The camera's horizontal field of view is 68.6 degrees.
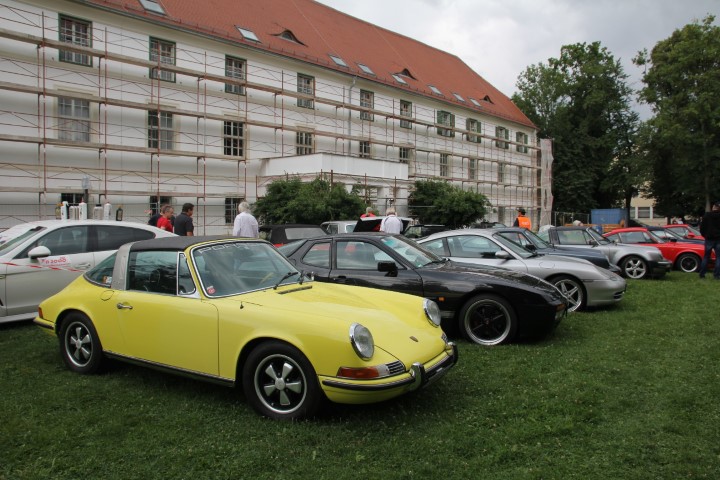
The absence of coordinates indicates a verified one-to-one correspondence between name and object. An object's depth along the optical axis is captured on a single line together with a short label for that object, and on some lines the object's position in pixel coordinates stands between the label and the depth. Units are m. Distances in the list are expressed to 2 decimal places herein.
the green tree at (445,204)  31.09
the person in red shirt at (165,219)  11.23
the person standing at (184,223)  10.72
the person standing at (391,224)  11.66
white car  7.16
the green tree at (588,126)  48.97
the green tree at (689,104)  35.28
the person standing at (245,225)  10.75
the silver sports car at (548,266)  8.20
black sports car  6.17
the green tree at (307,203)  21.98
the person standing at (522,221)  16.17
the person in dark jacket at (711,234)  12.79
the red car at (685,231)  17.92
